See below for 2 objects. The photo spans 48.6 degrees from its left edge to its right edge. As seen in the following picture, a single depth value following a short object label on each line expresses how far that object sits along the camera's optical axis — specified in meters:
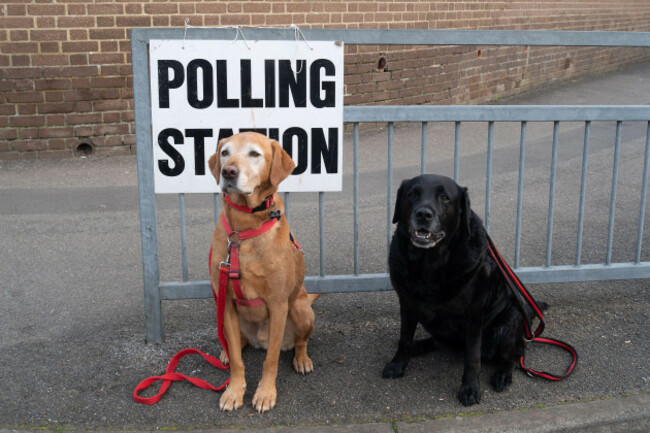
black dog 3.55
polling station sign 3.88
